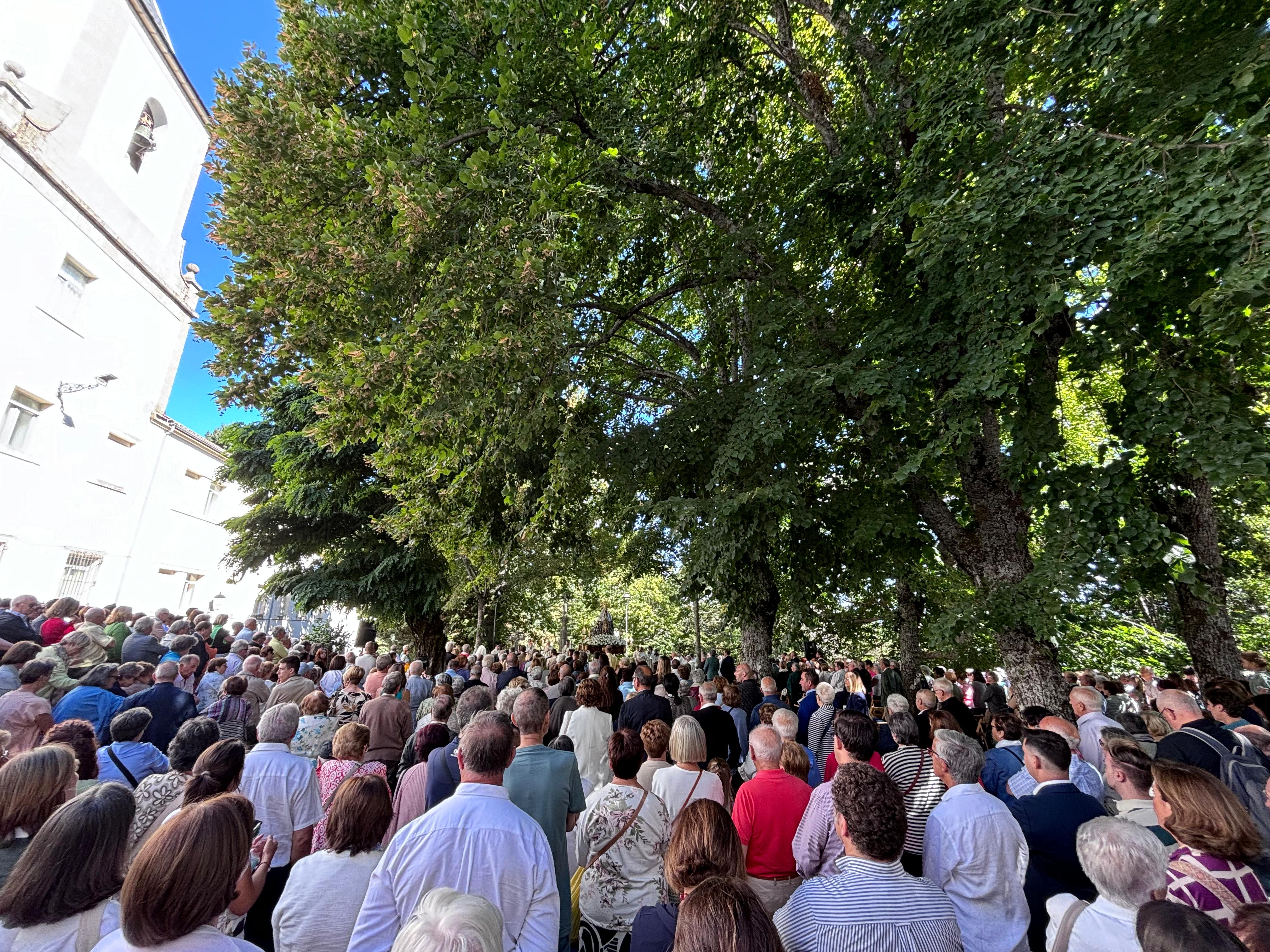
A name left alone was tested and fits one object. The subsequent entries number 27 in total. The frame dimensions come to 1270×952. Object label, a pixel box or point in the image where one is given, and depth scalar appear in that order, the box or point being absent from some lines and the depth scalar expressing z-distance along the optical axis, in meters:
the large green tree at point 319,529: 17.72
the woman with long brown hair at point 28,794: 2.34
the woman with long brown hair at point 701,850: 2.33
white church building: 13.84
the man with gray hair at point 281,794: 3.84
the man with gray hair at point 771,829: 3.62
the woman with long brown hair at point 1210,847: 2.43
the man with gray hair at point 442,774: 4.12
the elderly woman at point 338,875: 2.59
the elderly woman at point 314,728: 5.36
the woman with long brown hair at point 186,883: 1.62
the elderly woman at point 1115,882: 2.22
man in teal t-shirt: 3.55
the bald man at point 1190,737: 4.39
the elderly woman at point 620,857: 3.29
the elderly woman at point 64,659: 5.63
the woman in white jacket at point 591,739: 6.11
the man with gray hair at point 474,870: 2.40
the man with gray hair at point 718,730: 6.49
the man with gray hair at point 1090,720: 5.42
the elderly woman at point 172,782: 3.26
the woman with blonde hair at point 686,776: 3.86
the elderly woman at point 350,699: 7.02
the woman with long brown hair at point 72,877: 1.78
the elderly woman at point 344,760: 4.29
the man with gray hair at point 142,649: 7.82
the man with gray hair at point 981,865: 3.14
